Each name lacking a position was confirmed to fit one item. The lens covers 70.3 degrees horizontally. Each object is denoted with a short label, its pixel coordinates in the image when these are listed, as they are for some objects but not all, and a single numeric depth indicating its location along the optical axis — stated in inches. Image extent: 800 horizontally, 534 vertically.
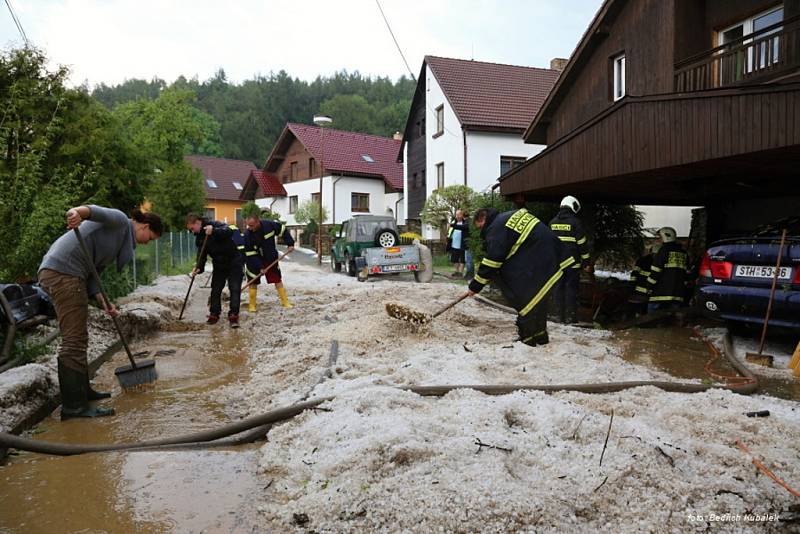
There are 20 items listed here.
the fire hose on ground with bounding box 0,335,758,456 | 138.9
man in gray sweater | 177.9
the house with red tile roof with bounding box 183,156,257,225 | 1871.3
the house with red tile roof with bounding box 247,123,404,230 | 1471.5
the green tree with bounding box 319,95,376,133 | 2620.6
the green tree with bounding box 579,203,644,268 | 526.3
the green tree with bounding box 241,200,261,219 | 1511.8
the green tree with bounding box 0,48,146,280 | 249.6
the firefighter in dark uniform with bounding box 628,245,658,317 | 373.1
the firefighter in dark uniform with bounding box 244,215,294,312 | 403.9
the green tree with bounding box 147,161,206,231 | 998.4
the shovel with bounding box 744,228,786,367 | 221.5
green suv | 676.1
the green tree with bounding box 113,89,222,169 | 991.0
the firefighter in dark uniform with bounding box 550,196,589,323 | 326.0
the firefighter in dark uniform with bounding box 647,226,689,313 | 325.6
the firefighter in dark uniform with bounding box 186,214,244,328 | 351.3
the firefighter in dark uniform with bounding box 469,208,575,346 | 234.4
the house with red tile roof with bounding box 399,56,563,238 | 946.7
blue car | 226.2
